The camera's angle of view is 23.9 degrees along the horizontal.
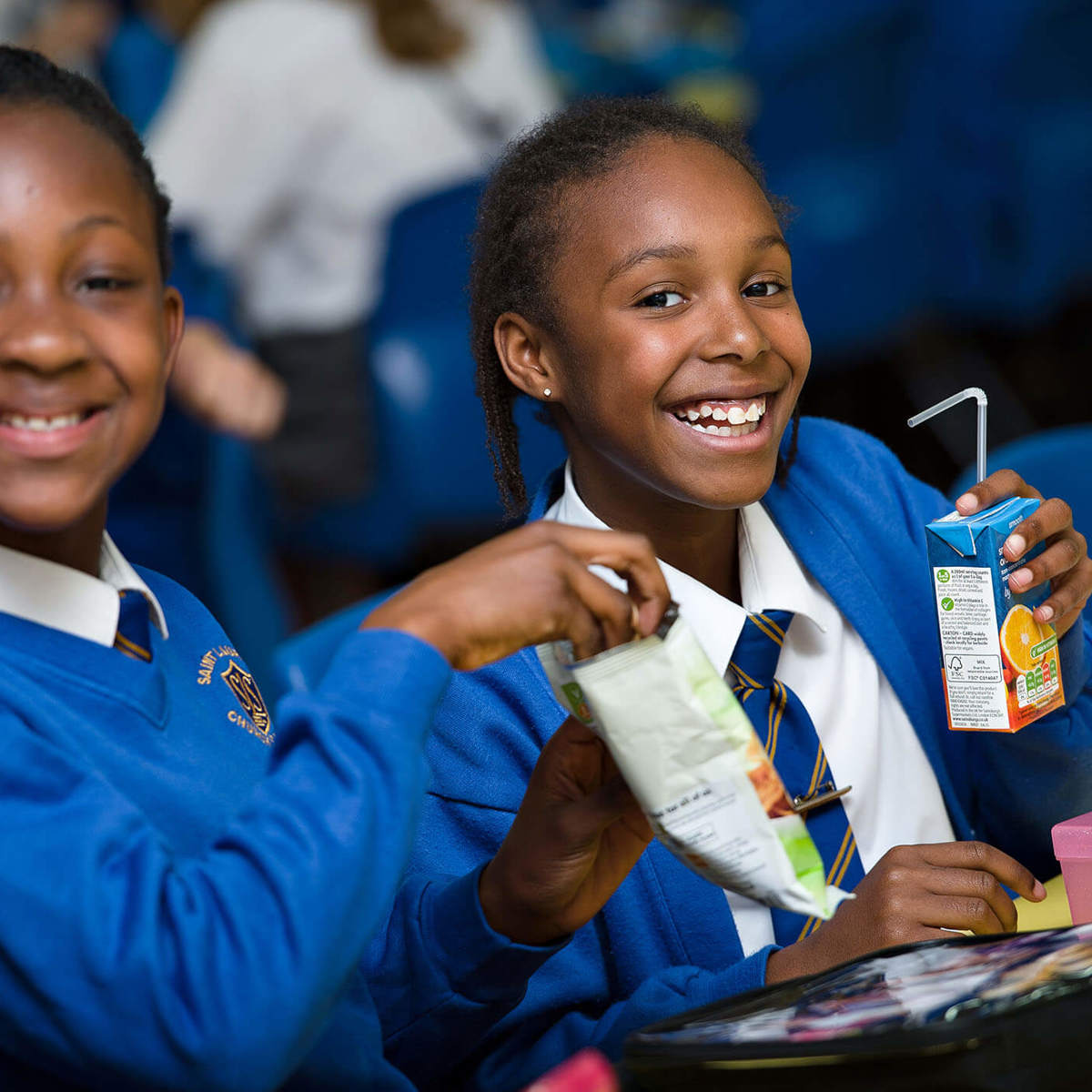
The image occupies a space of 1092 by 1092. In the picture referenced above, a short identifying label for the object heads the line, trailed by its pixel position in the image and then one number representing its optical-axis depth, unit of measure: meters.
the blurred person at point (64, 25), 4.06
